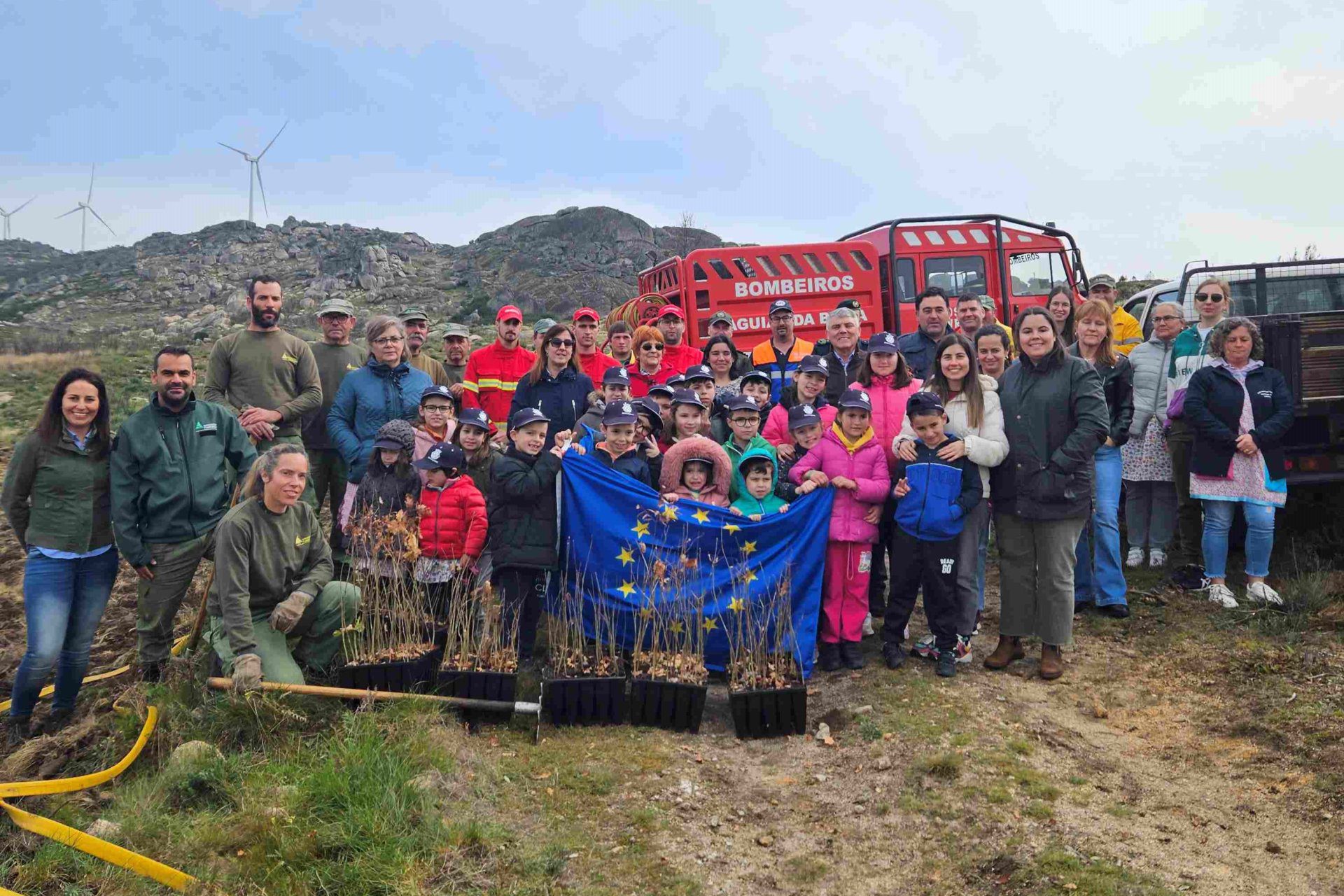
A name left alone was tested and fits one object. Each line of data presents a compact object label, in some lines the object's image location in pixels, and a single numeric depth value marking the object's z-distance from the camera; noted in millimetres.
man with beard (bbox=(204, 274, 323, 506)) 6438
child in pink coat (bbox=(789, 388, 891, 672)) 5879
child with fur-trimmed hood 6035
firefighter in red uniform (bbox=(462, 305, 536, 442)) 7414
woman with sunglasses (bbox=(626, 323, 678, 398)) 7363
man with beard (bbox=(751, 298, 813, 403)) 7754
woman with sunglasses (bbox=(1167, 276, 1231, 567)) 6926
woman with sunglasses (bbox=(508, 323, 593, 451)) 6785
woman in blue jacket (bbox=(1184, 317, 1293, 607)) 6480
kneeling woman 5117
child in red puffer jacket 5828
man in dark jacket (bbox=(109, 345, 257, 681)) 5477
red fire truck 11469
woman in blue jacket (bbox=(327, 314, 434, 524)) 6594
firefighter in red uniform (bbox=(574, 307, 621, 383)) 7742
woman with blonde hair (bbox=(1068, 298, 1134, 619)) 6742
